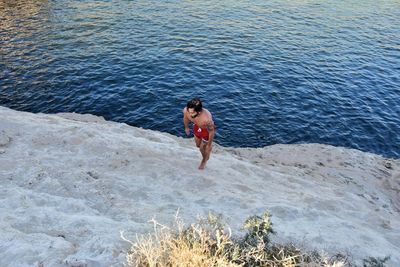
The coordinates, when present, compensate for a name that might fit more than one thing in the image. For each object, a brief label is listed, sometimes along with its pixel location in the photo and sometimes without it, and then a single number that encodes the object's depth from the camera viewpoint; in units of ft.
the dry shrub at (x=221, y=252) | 17.62
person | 33.54
